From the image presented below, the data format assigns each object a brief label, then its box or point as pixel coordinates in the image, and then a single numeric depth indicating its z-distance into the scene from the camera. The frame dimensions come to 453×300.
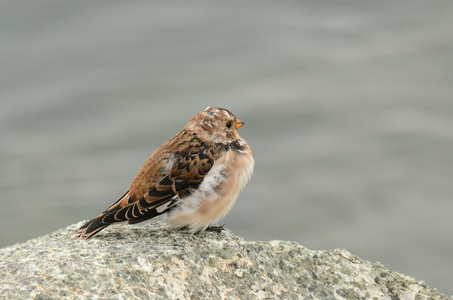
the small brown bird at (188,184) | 10.23
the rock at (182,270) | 7.80
